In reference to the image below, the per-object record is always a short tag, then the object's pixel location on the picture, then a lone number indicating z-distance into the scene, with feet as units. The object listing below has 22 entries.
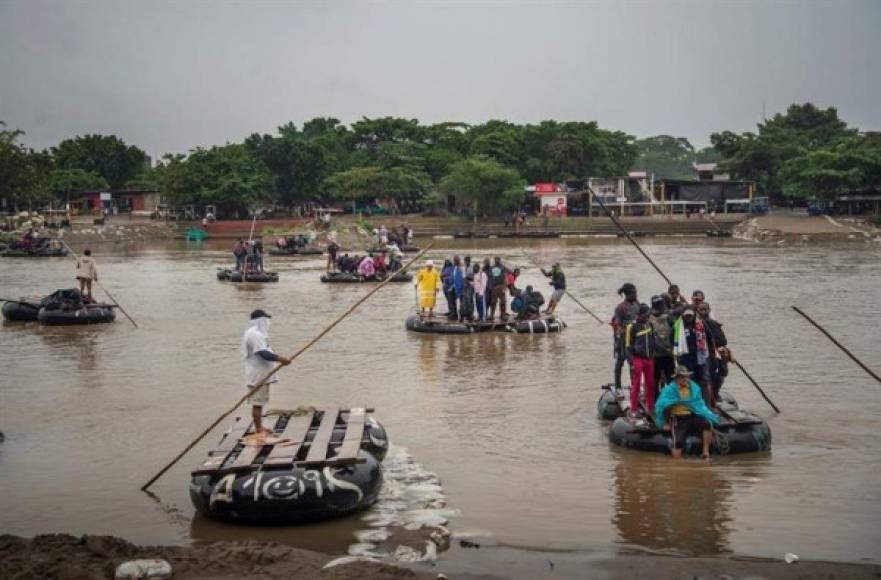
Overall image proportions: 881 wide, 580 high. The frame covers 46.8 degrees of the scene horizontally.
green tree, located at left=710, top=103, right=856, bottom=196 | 245.65
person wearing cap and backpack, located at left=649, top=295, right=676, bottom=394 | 38.06
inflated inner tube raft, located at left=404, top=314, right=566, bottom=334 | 69.21
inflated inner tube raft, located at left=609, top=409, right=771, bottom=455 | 36.83
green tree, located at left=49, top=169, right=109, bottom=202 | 281.54
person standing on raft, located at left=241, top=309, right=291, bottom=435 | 33.73
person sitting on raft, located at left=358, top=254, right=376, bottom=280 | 112.06
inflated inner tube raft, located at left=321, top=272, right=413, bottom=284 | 111.45
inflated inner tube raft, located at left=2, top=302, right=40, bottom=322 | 80.89
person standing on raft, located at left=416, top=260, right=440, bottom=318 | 71.31
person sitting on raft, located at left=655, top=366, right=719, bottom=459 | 36.01
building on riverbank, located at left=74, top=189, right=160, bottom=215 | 287.28
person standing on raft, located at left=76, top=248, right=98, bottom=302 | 79.25
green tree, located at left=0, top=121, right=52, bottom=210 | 224.12
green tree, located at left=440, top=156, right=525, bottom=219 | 239.09
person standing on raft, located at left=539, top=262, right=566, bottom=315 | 71.10
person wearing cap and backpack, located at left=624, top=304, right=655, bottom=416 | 38.42
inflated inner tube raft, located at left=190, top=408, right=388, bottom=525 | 29.73
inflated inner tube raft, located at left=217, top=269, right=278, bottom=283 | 113.29
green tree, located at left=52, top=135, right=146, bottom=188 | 306.96
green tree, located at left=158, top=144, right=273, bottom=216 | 248.11
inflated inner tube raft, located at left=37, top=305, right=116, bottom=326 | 76.89
